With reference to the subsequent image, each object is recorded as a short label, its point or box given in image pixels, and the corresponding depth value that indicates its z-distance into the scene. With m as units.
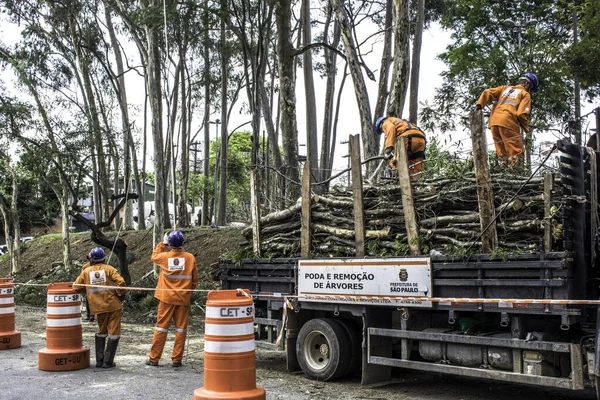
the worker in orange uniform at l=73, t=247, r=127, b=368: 9.70
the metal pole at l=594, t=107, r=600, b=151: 7.36
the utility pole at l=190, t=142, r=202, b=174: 62.18
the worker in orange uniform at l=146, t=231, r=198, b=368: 9.66
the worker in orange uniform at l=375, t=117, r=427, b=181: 10.23
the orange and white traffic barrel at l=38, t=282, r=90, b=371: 9.47
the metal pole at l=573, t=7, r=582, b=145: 19.31
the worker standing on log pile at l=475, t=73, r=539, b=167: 9.38
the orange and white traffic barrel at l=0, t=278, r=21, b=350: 11.55
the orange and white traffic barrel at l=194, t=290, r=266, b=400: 6.12
